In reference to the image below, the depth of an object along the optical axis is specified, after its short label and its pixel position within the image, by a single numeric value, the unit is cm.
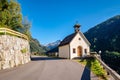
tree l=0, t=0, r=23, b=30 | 1543
